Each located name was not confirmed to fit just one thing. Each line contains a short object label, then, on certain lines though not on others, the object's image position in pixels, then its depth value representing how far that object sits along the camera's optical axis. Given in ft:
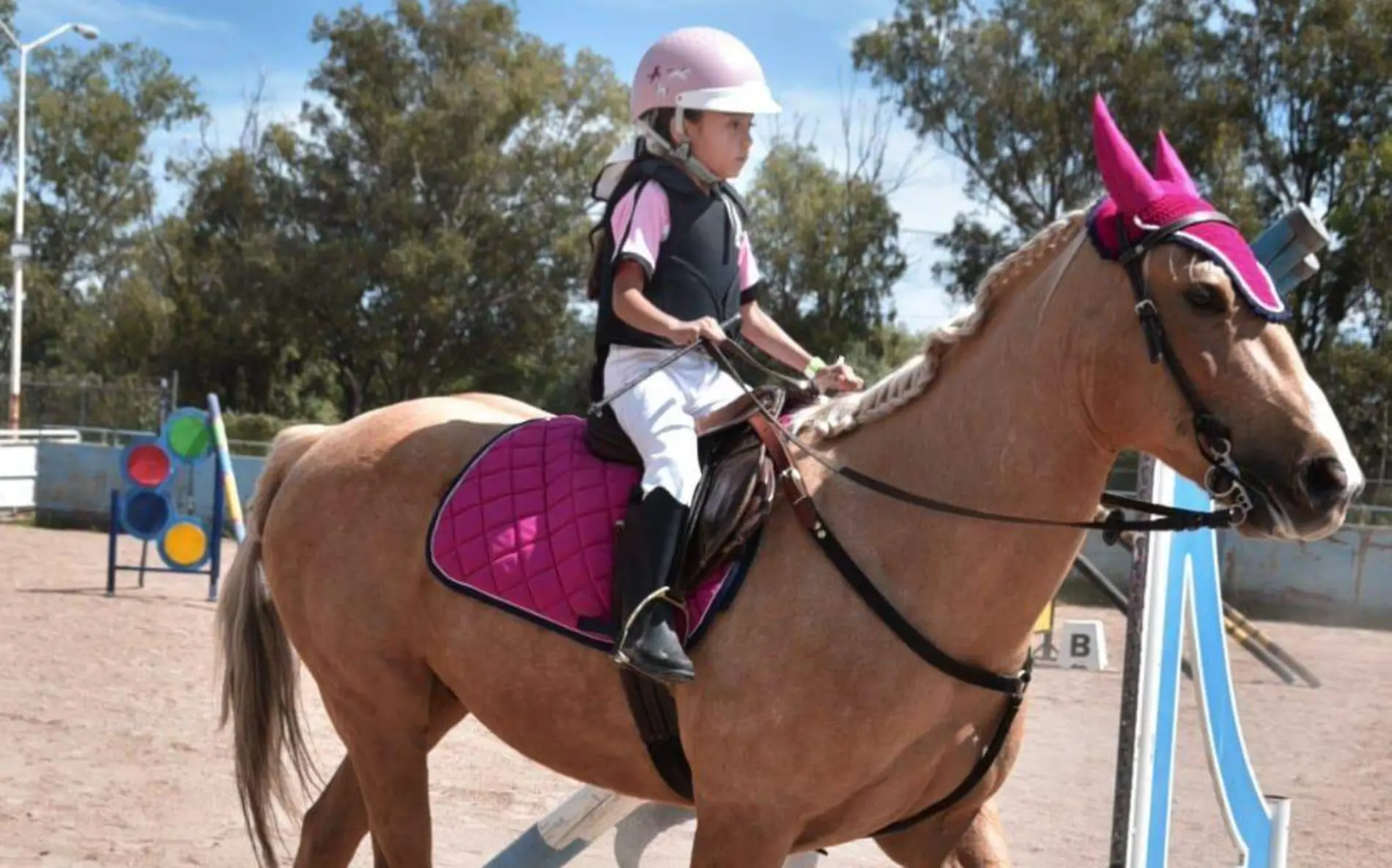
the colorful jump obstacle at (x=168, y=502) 41.81
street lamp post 94.27
